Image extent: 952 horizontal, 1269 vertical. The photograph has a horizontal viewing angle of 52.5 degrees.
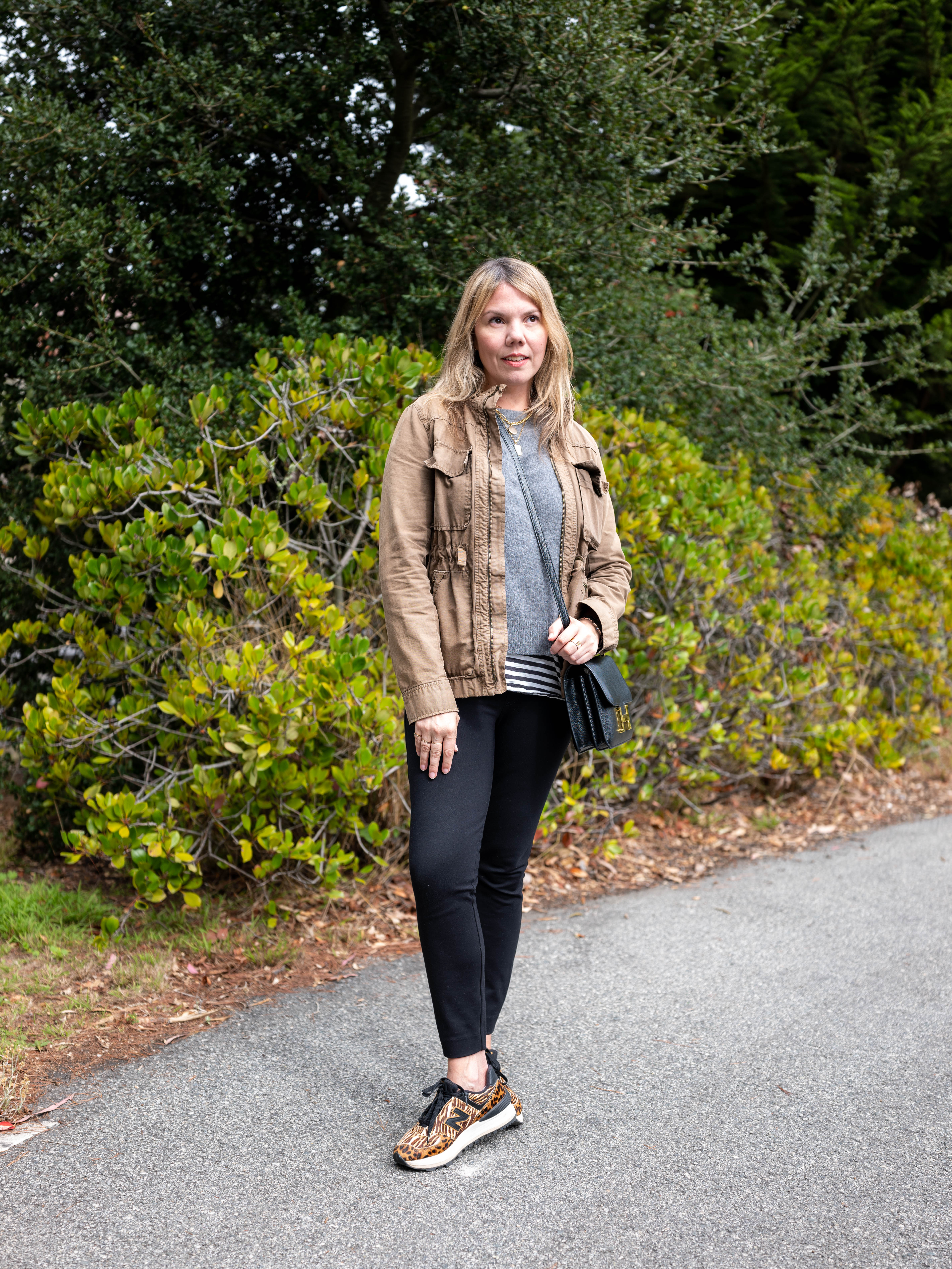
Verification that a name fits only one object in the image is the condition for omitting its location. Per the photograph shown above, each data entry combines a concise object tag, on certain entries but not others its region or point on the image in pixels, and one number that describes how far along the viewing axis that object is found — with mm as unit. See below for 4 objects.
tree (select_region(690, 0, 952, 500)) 6840
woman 2367
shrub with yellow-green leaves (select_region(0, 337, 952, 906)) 3553
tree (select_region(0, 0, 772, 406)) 4297
